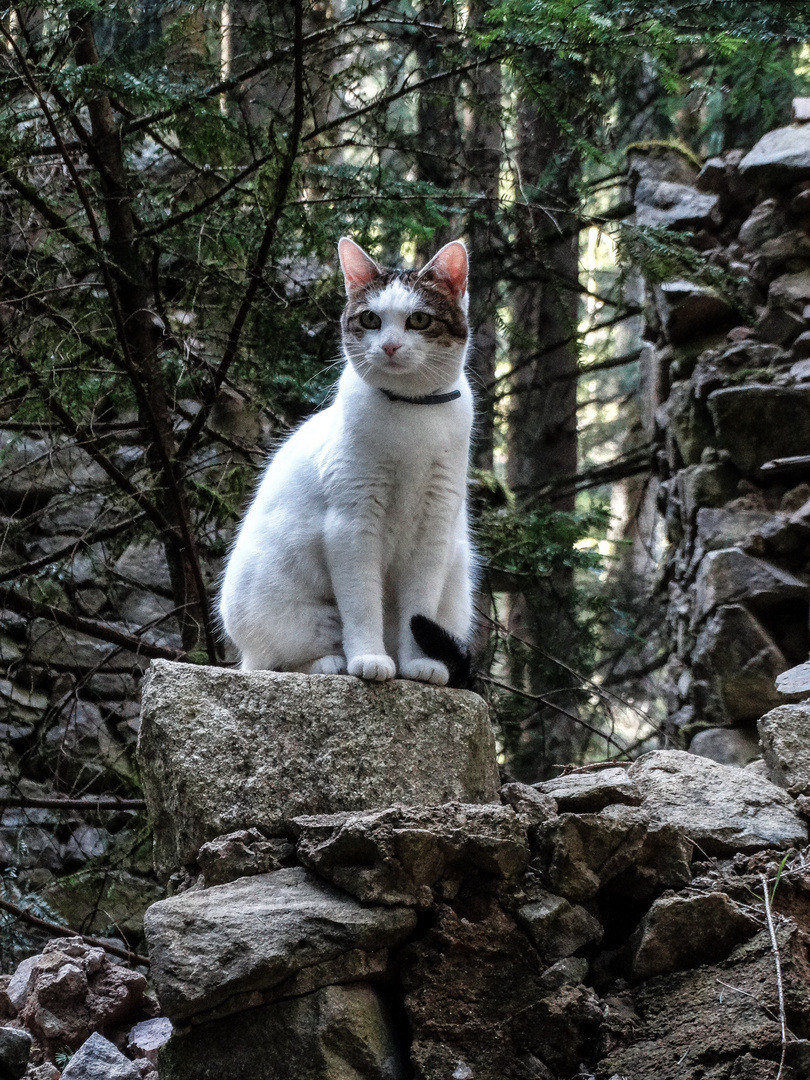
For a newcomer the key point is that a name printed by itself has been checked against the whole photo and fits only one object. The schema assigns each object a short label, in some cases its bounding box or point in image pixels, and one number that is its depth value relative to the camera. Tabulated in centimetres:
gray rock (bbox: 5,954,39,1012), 268
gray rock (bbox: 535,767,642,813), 259
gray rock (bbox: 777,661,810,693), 348
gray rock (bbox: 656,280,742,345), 648
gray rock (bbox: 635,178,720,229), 666
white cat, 296
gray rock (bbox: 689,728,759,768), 573
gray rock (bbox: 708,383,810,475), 588
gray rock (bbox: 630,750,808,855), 256
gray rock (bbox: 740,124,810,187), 627
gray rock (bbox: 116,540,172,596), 703
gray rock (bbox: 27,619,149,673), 655
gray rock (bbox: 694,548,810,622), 570
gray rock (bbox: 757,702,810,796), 292
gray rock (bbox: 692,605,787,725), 572
